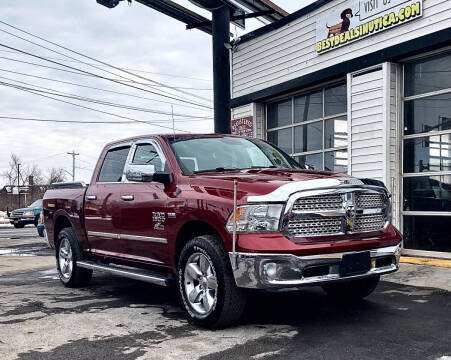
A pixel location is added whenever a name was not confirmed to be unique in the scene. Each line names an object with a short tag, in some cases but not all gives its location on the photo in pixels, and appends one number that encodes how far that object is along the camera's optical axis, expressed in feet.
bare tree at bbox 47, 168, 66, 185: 340.67
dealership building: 28.78
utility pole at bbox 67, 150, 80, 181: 301.39
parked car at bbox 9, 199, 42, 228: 93.77
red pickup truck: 14.79
